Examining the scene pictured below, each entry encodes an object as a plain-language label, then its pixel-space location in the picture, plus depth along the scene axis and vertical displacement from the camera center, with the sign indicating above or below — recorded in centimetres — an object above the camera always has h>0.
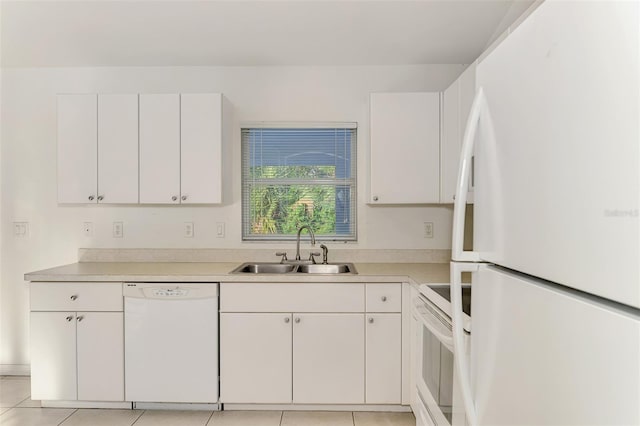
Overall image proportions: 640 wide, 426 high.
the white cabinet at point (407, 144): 281 +44
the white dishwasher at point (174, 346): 255 -84
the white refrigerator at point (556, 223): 54 -2
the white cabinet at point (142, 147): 285 +43
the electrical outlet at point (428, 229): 313 -15
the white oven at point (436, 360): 149 -63
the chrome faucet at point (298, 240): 304 -23
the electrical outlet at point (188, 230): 315 -16
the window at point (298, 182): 320 +21
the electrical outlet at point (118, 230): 316 -16
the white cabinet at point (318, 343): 254 -82
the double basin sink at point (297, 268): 297 -42
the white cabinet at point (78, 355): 257 -91
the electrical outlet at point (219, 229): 316 -15
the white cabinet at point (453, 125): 238 +53
